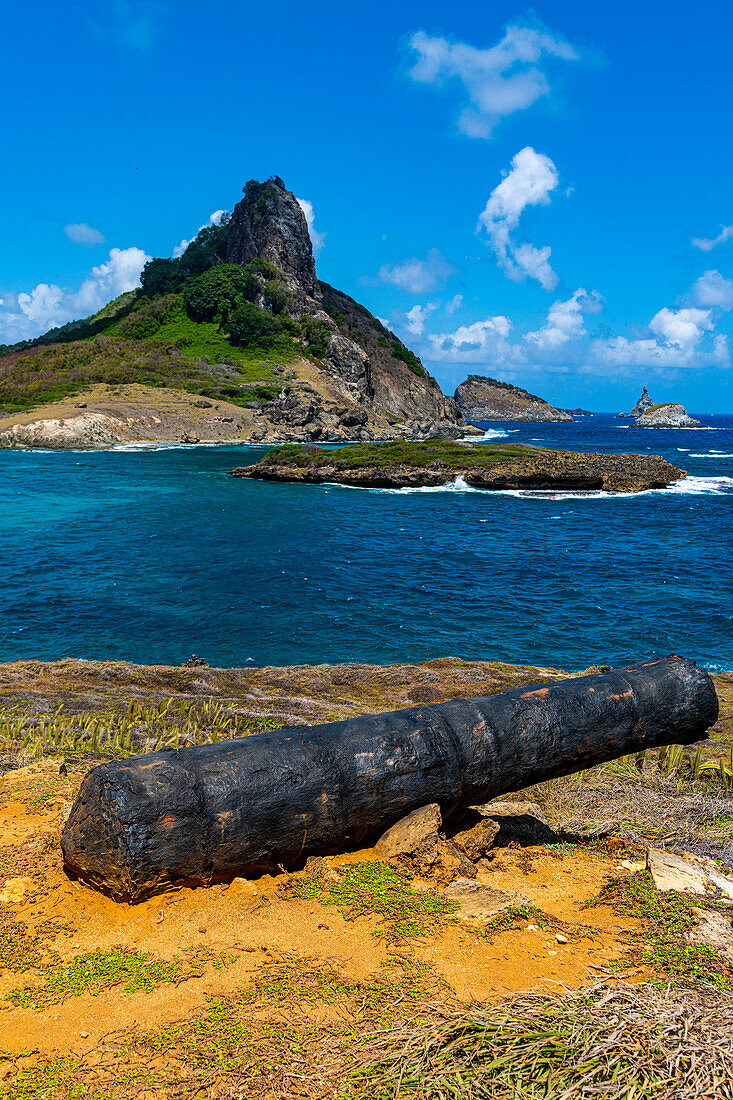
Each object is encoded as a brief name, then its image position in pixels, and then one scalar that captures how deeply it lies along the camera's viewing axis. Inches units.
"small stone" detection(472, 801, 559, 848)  261.6
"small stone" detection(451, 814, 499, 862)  227.9
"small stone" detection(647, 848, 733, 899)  200.1
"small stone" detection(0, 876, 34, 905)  184.7
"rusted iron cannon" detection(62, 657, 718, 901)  181.9
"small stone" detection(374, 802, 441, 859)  211.3
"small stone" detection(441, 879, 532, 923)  185.8
